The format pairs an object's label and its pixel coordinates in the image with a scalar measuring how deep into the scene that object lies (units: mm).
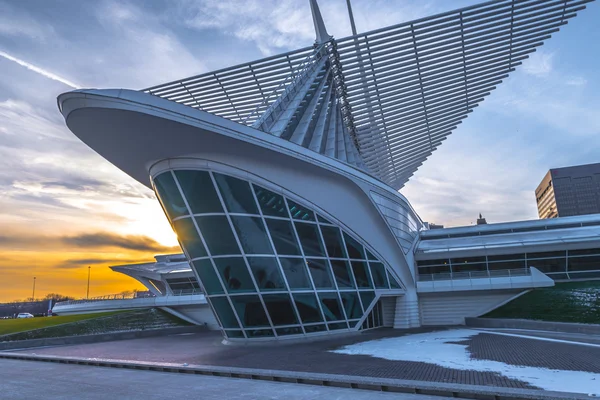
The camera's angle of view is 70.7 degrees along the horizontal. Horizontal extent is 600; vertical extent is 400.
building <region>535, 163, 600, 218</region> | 168125
